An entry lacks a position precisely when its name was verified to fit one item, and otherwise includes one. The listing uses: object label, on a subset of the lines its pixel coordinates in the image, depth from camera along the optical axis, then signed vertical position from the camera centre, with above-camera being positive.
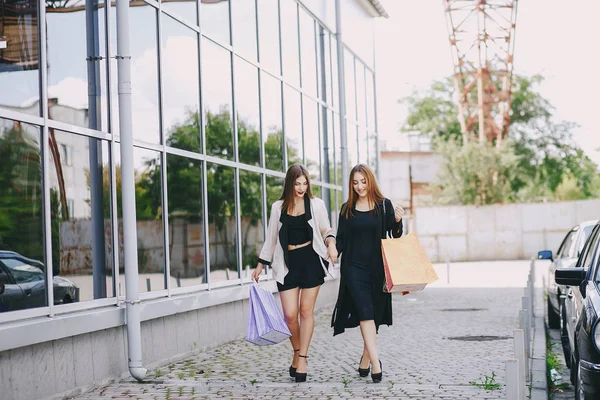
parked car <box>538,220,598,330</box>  12.84 -0.81
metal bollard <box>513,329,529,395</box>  6.58 -1.00
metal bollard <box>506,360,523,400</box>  5.66 -1.03
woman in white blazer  8.54 -0.37
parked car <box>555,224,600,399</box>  6.40 -0.89
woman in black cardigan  8.40 -0.40
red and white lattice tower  49.41 +7.42
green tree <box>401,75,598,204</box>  64.44 +4.73
